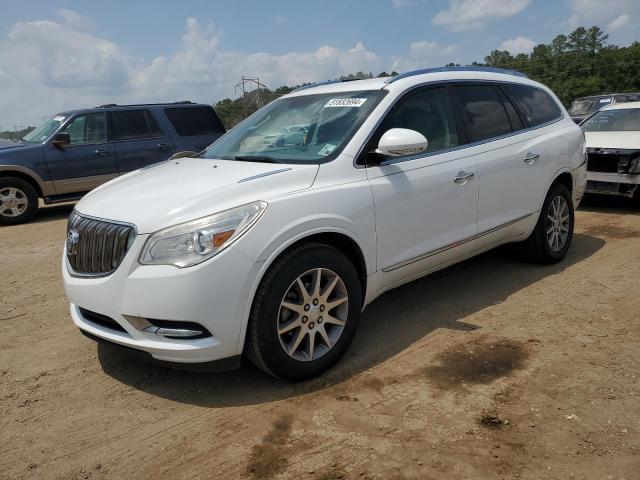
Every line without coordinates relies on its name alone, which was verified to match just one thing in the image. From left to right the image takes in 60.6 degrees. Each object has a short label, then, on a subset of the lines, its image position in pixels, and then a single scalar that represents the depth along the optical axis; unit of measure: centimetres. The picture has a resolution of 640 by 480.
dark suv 912
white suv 293
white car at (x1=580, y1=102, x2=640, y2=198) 760
